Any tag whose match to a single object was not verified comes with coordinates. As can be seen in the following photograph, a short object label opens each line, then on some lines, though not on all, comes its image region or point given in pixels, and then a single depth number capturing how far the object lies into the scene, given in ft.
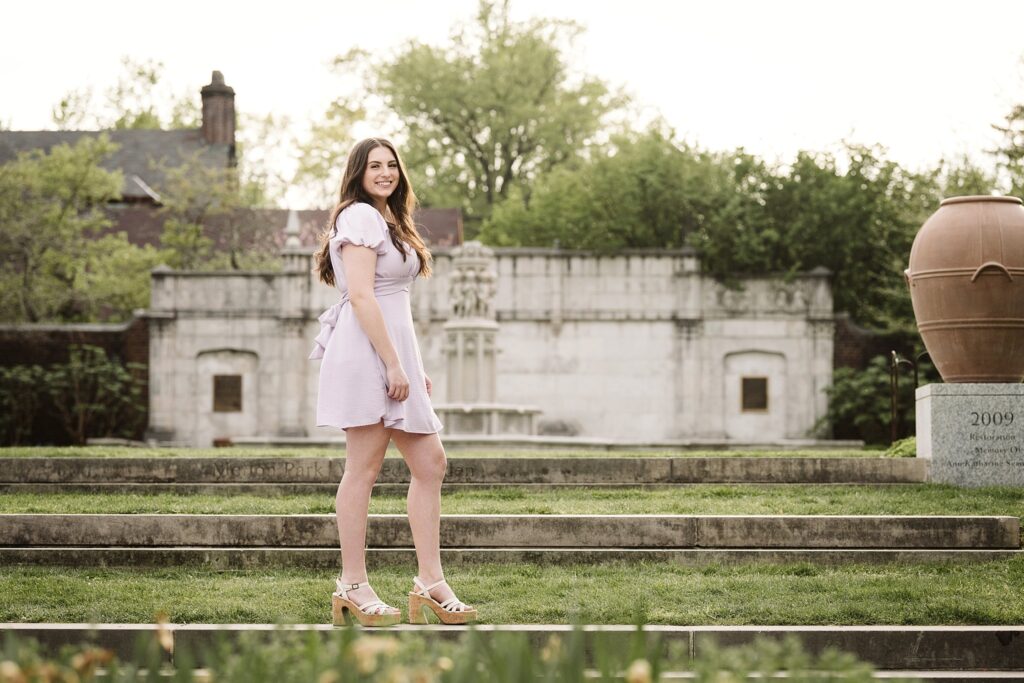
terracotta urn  38.81
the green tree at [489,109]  162.71
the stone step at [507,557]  28.48
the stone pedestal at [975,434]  38.24
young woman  21.85
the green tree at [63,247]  107.45
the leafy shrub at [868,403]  94.89
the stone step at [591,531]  29.25
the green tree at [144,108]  203.00
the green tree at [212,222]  127.75
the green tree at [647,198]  108.47
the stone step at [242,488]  36.94
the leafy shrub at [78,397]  98.99
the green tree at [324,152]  172.35
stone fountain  71.87
